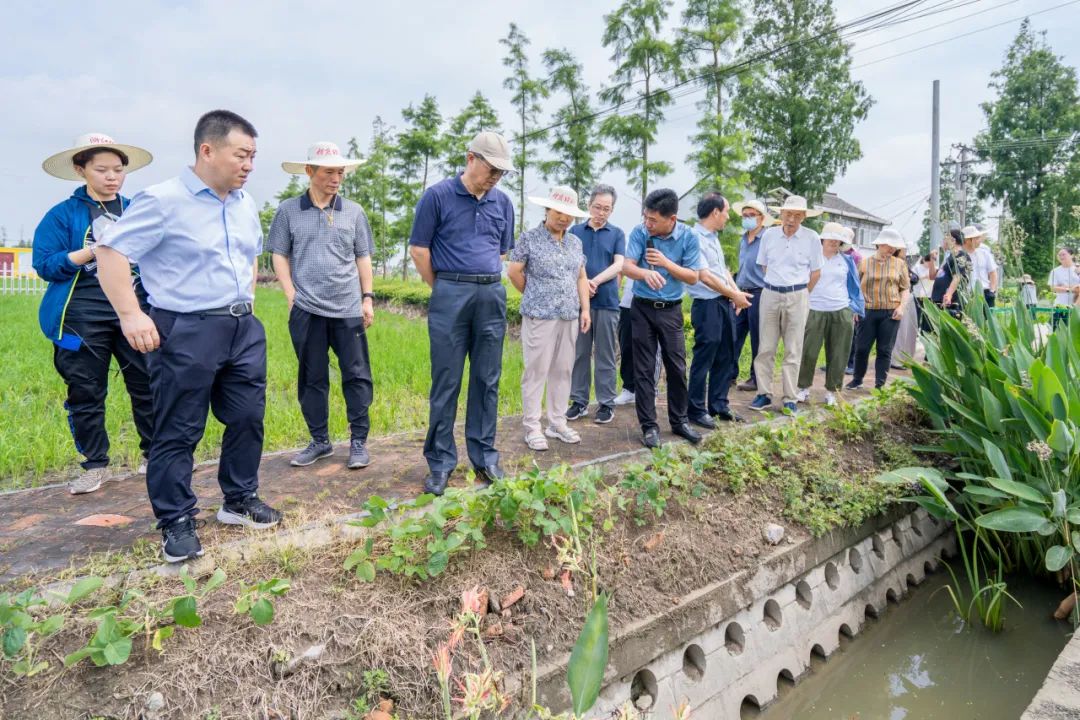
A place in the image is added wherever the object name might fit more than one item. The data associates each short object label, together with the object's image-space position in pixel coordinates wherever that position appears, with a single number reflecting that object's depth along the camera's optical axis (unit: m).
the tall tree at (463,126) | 20.61
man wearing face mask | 6.41
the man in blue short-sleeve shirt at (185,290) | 2.50
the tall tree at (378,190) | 23.80
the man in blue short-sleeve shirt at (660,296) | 4.50
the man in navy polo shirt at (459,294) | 3.50
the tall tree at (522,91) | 20.00
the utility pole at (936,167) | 16.75
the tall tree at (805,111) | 21.33
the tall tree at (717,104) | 16.02
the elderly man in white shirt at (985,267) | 7.12
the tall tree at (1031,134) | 27.52
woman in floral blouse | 4.32
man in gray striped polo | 3.85
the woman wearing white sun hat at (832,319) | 6.19
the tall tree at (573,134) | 18.59
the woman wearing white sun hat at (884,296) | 6.76
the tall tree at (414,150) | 21.44
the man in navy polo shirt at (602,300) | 5.24
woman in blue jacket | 3.30
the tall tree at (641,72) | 16.59
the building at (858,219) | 38.41
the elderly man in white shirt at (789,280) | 5.46
